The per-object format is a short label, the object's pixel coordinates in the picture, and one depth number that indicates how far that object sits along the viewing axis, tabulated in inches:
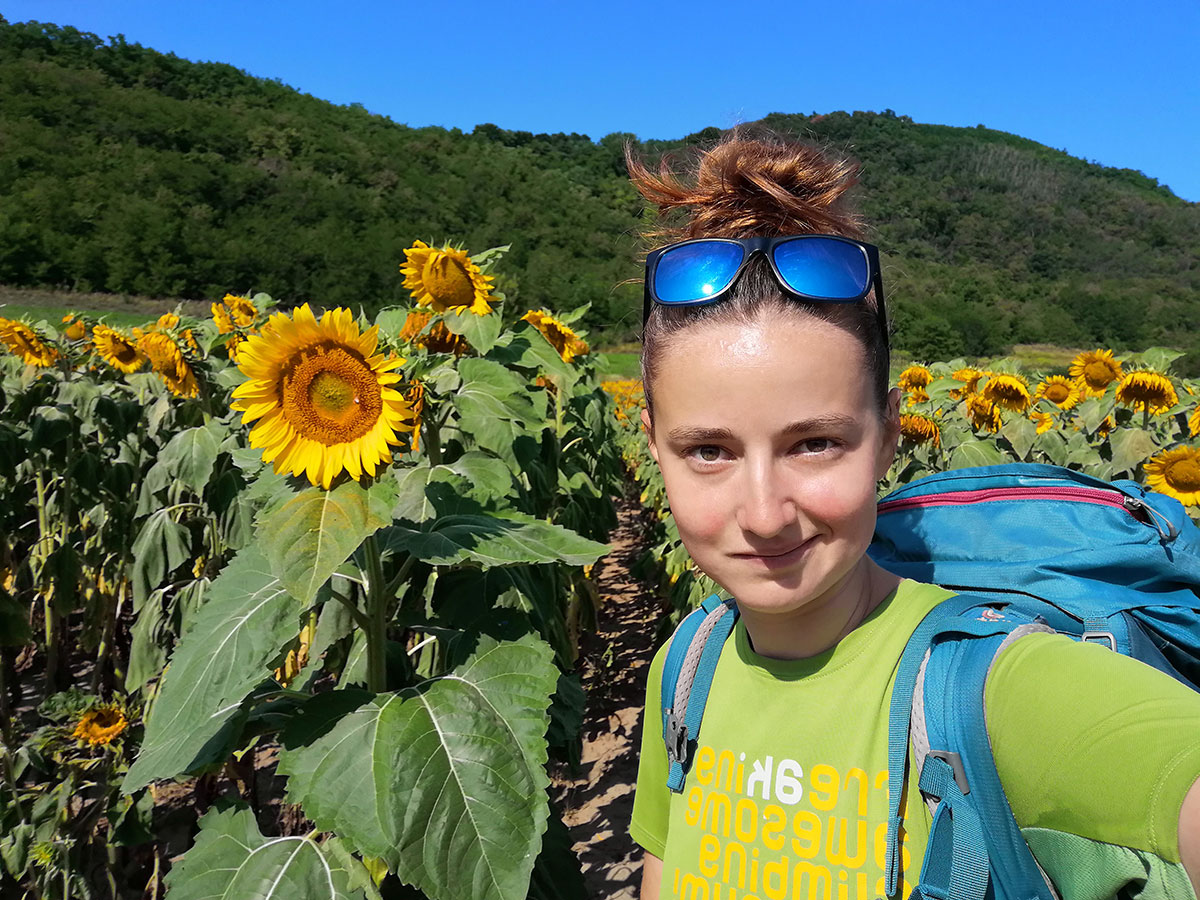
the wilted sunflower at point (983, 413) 154.0
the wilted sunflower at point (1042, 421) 154.6
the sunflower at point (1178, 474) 122.1
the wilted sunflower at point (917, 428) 143.3
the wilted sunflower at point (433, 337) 105.3
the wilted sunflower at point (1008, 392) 154.3
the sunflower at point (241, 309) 152.2
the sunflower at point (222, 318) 143.7
